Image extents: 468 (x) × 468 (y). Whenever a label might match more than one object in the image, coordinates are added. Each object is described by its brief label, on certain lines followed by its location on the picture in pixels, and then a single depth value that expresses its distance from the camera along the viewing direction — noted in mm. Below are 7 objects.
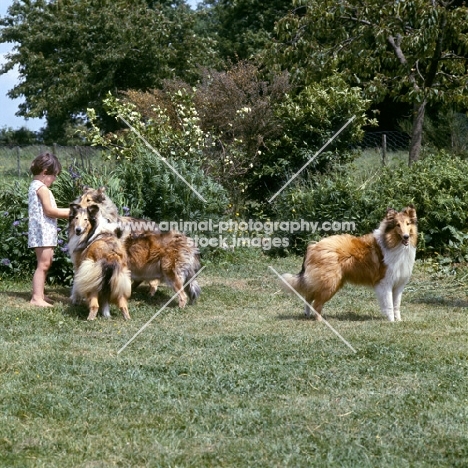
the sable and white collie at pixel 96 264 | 8375
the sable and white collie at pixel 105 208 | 8742
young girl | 8984
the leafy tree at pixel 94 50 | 33344
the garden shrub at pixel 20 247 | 10297
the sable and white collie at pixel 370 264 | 8234
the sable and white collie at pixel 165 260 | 9195
